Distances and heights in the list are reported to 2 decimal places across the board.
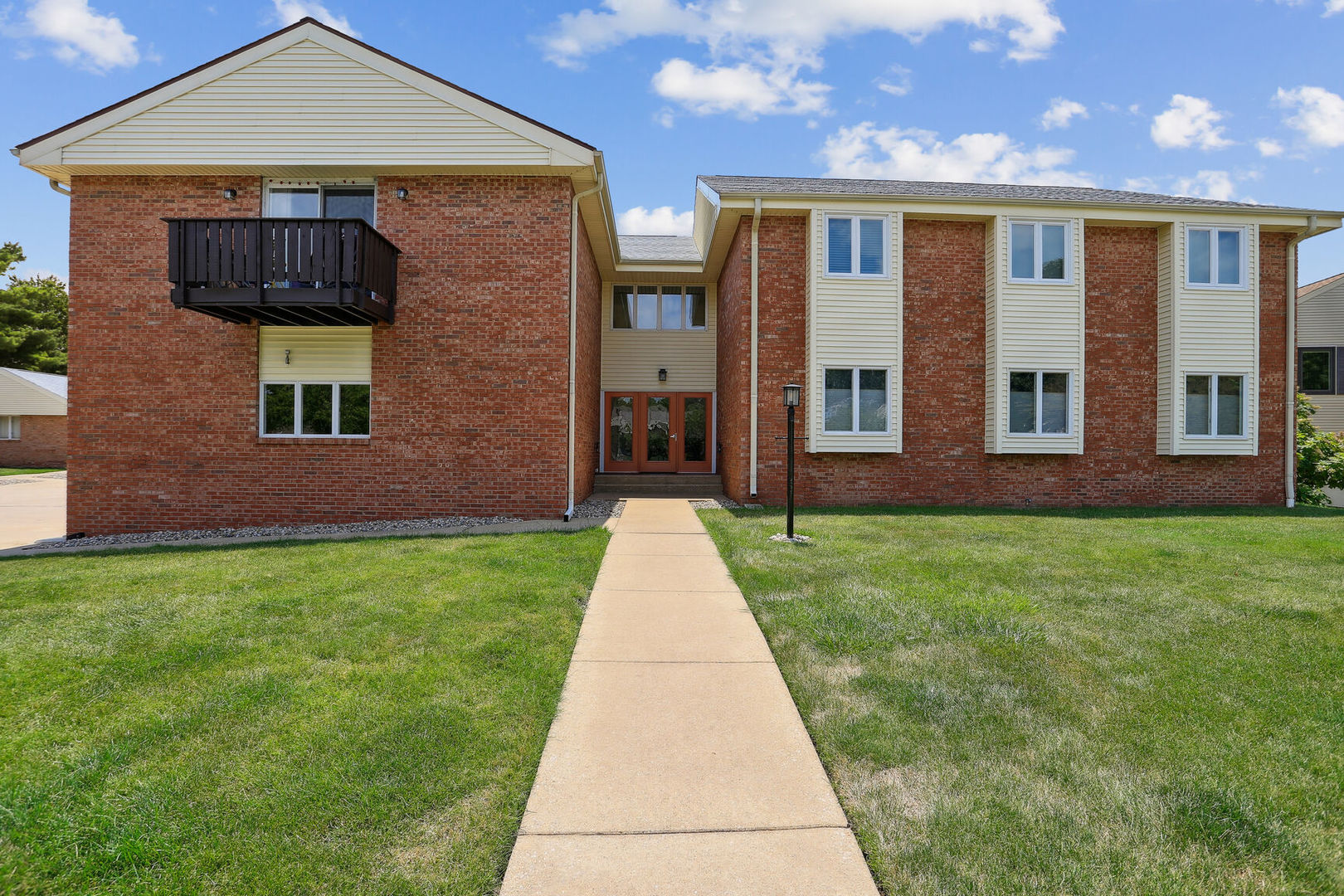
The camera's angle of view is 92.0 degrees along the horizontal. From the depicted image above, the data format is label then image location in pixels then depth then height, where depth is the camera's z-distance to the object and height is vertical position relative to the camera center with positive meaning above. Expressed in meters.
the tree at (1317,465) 14.68 -0.29
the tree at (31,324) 34.03 +6.53
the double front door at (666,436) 16.05 +0.29
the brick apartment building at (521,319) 9.98 +2.14
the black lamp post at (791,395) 8.26 +0.68
